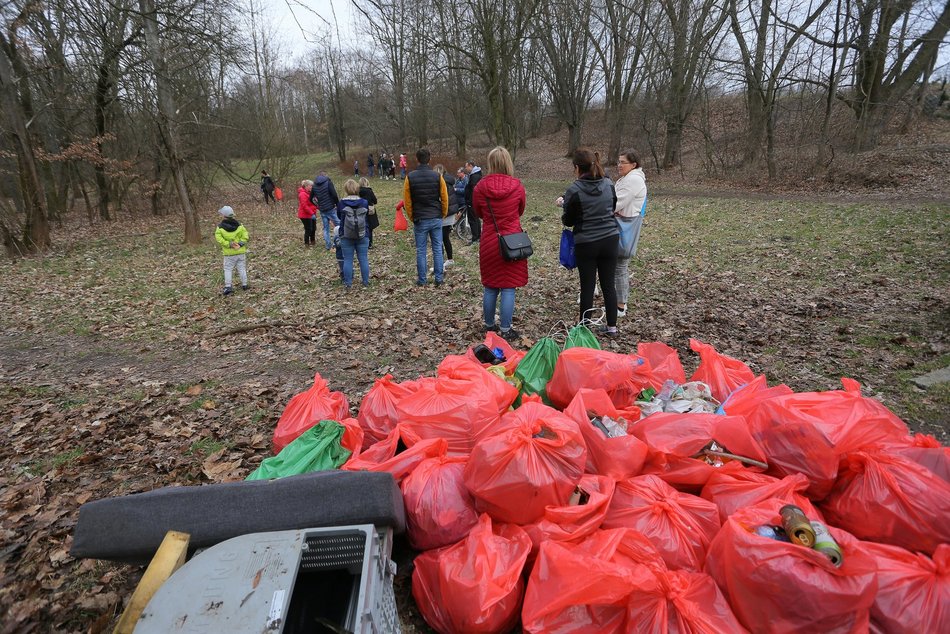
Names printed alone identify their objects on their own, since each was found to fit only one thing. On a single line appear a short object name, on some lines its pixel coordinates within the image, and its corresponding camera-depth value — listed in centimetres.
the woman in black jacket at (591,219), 413
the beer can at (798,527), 159
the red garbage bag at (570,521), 186
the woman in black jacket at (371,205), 805
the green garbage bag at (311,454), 243
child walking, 727
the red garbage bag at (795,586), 147
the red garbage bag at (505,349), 338
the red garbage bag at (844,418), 201
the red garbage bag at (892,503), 174
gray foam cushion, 181
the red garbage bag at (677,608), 153
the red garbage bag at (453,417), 249
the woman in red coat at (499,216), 436
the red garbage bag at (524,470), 194
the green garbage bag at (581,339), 324
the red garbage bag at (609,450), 217
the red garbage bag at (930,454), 192
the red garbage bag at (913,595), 148
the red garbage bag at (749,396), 240
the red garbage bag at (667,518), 182
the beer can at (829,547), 154
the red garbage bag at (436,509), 202
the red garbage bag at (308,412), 291
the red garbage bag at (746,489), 189
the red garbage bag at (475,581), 174
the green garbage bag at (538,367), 305
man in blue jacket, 970
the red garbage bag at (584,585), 158
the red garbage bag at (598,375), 277
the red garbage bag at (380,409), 280
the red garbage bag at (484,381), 267
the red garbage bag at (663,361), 310
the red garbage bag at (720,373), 287
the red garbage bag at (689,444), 215
